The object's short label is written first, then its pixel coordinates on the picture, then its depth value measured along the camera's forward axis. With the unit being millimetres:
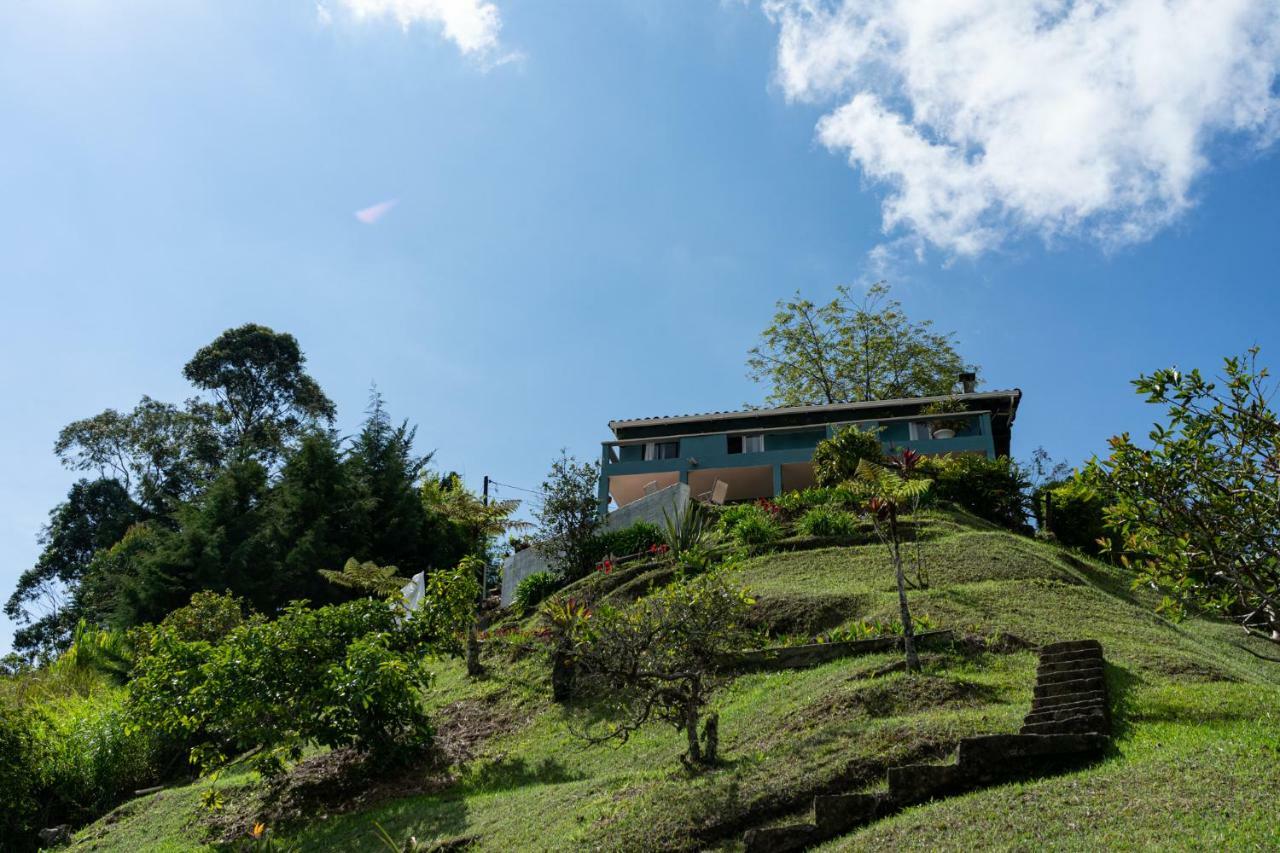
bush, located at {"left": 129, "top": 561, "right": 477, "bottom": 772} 13938
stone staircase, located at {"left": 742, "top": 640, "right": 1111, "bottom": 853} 8984
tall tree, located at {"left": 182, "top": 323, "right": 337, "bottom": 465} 46500
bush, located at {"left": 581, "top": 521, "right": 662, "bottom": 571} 26578
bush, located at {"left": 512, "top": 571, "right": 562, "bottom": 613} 25688
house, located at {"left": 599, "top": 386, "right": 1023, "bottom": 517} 33562
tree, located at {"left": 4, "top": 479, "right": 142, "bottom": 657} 45125
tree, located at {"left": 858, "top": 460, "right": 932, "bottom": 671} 13859
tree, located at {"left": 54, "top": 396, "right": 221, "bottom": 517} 44375
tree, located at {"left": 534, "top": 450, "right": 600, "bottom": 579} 26281
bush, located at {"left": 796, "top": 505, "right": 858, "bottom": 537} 24031
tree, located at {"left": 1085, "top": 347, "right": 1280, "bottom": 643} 8781
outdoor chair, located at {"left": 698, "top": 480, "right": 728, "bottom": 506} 31905
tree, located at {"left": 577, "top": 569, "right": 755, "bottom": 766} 11586
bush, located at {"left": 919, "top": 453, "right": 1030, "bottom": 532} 28266
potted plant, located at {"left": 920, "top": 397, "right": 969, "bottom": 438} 33281
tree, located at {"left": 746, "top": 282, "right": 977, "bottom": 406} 43625
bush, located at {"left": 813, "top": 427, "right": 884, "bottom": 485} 28297
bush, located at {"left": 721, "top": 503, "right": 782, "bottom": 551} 24250
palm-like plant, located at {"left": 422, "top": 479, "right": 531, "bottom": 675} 23891
